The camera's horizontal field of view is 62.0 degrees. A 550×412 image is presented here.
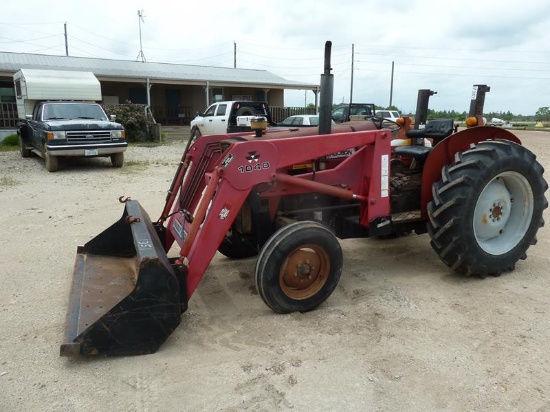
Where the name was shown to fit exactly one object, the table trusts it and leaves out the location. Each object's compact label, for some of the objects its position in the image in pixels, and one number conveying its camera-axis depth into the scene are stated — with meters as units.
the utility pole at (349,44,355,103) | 36.58
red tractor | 3.07
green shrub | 18.73
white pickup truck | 16.39
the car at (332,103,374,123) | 18.43
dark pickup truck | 11.02
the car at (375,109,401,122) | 22.94
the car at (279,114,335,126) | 15.70
